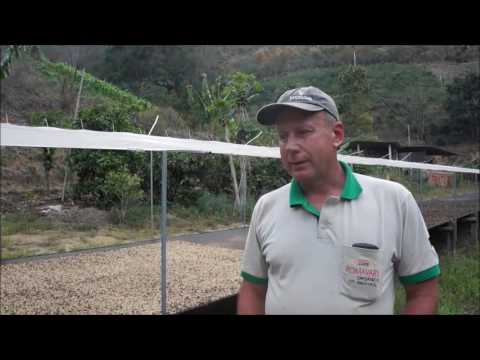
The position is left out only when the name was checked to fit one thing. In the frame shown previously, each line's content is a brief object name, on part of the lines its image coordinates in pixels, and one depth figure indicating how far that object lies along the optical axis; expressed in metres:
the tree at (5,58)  5.05
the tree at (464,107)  26.34
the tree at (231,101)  9.30
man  0.97
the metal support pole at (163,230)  2.91
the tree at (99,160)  7.63
